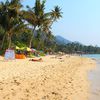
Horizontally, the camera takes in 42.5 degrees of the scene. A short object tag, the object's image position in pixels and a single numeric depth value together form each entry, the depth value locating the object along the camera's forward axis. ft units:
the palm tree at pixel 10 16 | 51.03
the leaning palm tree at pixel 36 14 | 60.77
